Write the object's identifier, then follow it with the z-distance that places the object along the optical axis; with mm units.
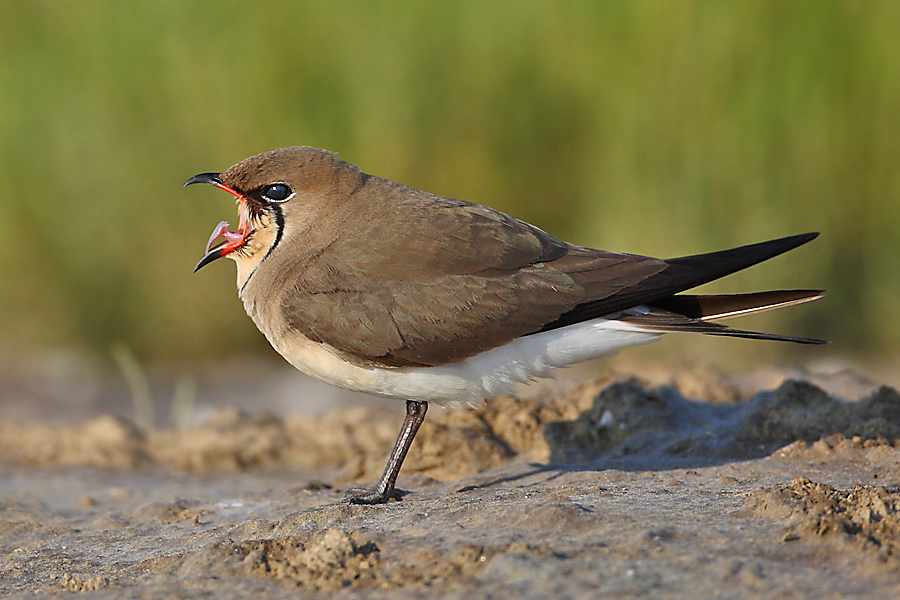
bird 7449
